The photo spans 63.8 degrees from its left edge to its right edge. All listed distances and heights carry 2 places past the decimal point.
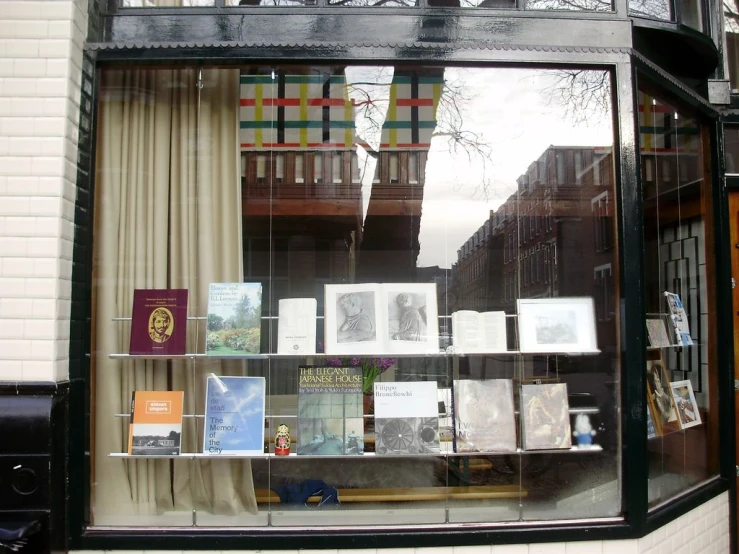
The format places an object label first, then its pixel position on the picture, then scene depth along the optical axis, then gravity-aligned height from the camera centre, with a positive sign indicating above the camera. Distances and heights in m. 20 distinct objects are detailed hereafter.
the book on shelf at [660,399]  3.50 -0.47
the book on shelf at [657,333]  3.57 -0.08
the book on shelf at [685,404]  3.72 -0.53
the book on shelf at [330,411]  3.23 -0.49
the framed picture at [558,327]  3.34 -0.03
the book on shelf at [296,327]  3.30 -0.03
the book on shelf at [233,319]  3.20 +0.02
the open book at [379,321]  3.35 +0.00
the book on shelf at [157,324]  3.16 -0.01
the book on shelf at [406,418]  3.24 -0.53
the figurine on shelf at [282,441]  3.17 -0.64
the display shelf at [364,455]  3.10 -0.72
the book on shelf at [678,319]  3.78 +0.01
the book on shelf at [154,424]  3.09 -0.53
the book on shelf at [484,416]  3.29 -0.53
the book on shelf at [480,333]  3.44 -0.07
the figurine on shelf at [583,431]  3.25 -0.61
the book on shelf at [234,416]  3.14 -0.50
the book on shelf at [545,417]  3.27 -0.54
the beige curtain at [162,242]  3.09 +0.44
